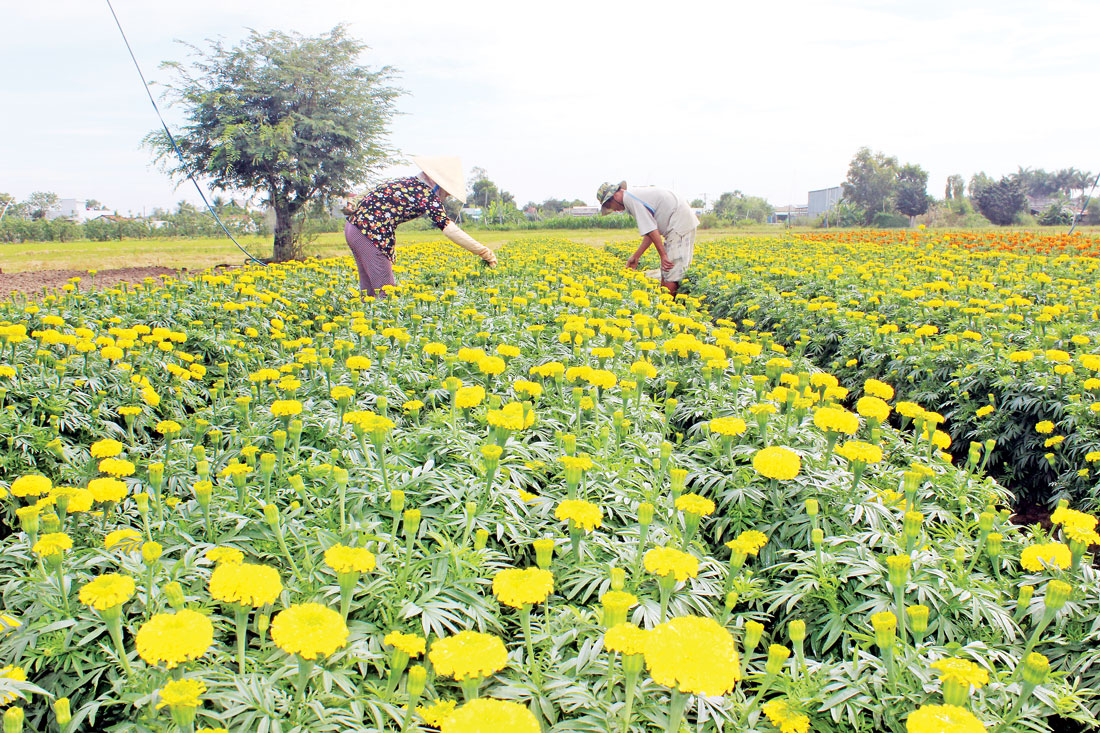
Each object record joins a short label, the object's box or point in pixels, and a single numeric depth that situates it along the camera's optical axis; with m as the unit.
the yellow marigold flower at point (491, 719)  1.08
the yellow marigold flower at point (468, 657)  1.27
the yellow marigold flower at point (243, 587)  1.44
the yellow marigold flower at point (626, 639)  1.31
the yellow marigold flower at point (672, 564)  1.60
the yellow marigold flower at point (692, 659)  1.18
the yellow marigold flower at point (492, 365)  3.13
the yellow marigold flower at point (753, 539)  1.91
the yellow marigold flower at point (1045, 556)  1.92
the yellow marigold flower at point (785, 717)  1.45
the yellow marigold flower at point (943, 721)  1.17
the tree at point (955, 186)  78.96
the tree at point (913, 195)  63.25
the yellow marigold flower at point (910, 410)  3.04
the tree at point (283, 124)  16.17
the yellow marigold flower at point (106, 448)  2.26
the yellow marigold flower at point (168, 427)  2.58
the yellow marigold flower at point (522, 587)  1.49
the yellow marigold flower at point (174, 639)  1.29
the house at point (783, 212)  78.63
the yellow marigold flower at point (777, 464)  2.18
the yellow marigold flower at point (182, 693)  1.21
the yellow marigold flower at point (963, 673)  1.35
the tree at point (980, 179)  72.66
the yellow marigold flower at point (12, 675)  1.35
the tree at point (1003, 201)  50.03
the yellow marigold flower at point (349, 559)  1.58
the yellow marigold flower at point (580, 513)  1.85
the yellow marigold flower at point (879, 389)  3.13
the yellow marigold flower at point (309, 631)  1.30
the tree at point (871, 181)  65.25
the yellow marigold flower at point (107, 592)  1.44
